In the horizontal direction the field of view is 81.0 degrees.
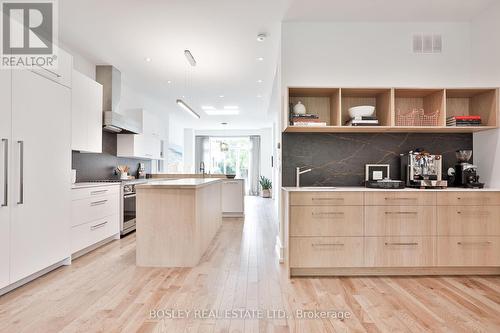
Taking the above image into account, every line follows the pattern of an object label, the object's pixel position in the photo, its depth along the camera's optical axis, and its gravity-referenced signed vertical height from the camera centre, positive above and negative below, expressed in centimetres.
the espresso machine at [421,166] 313 +1
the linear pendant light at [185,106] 522 +114
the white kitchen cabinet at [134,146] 538 +40
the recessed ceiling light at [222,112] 868 +164
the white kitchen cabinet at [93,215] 337 -63
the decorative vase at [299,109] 316 +62
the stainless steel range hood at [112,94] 472 +121
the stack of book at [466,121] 307 +48
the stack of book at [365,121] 305 +48
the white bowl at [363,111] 309 +59
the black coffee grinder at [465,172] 305 -6
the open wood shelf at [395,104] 302 +70
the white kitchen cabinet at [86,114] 366 +70
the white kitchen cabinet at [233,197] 640 -67
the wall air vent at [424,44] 338 +142
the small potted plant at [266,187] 1118 -79
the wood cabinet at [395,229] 279 -60
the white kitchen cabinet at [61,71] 284 +98
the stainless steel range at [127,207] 447 -63
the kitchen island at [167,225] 314 -63
